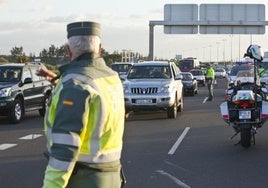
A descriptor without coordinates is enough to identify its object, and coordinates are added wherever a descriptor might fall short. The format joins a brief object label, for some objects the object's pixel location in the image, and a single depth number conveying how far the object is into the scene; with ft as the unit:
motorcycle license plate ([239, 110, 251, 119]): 36.50
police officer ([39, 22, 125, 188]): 10.23
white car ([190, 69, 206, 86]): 155.22
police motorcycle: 36.45
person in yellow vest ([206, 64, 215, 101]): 87.73
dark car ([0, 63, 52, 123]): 52.37
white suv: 56.59
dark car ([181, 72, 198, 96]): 105.09
